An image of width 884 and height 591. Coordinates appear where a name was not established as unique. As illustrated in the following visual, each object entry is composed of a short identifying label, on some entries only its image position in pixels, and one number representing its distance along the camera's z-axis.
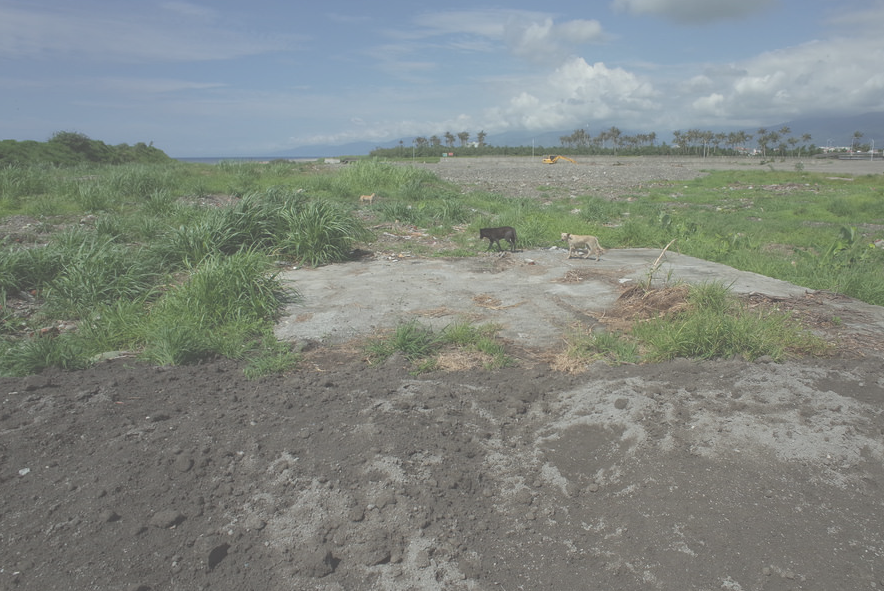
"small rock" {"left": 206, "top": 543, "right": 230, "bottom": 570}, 2.45
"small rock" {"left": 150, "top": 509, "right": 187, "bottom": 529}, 2.62
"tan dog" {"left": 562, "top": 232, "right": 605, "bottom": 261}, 7.74
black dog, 7.95
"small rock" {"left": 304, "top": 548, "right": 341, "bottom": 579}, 2.41
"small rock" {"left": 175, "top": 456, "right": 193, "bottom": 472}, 3.02
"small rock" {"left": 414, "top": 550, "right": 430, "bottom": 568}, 2.46
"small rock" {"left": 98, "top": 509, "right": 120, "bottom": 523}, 2.60
